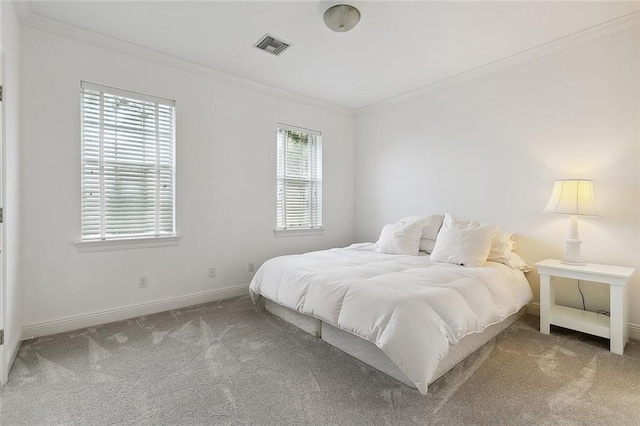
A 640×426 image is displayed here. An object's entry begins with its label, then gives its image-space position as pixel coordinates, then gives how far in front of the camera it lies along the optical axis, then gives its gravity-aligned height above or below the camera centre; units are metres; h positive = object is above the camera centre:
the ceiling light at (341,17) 2.35 +1.55
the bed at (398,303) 1.72 -0.63
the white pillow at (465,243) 2.76 -0.29
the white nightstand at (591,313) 2.28 -0.76
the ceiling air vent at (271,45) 2.84 +1.63
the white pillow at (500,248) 2.94 -0.34
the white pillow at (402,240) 3.34 -0.30
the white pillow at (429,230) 3.42 -0.19
